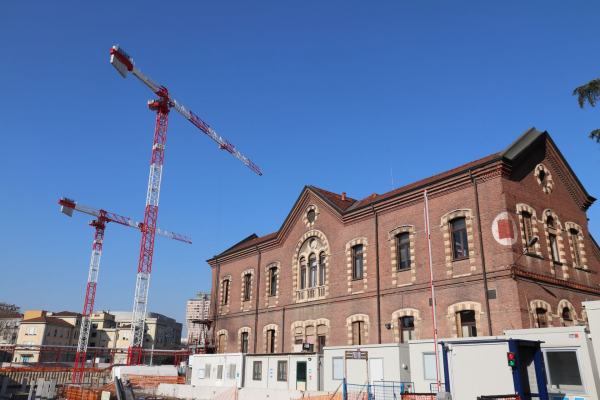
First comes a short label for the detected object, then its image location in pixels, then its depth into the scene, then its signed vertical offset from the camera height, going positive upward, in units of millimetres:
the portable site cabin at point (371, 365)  19750 +171
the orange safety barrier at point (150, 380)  37906 -1186
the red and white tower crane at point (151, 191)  66188 +24422
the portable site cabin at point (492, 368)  13109 +71
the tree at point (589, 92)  22234 +12653
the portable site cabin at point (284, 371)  23766 -173
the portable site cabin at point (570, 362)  14016 +297
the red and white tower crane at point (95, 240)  80938 +22063
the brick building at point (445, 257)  21312 +5732
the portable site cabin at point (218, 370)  28406 -185
